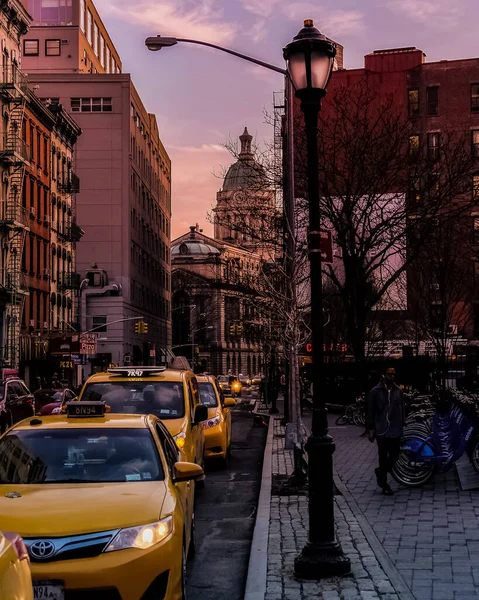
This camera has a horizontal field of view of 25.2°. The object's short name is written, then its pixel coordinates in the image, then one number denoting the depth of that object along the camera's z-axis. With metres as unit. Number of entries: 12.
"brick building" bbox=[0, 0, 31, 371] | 55.00
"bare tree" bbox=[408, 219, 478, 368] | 38.62
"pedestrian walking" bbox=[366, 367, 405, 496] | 15.23
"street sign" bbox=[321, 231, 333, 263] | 10.75
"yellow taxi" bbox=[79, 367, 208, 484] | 14.95
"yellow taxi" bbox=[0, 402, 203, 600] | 6.90
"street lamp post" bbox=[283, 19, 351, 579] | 9.47
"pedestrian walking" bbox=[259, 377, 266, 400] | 70.88
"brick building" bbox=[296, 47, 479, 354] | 82.62
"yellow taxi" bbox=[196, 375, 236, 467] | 19.95
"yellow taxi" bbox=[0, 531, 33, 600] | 4.27
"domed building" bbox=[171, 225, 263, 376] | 158.75
